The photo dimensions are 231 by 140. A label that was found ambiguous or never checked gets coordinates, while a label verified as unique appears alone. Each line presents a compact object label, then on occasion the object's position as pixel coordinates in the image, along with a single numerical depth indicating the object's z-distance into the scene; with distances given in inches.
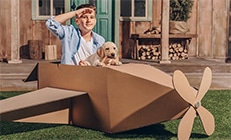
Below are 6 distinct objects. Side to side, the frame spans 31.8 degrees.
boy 159.8
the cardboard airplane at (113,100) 130.5
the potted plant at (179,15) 327.0
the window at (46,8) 334.0
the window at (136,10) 339.1
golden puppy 147.0
